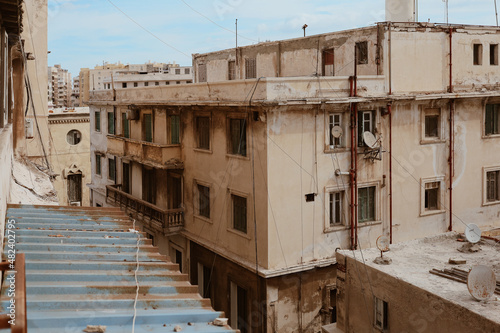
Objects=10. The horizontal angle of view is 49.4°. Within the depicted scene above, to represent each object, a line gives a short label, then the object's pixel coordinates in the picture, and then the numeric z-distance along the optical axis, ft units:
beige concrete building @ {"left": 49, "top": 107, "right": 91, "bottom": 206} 131.75
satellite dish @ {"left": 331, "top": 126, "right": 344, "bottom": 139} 62.44
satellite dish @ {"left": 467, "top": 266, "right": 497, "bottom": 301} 35.96
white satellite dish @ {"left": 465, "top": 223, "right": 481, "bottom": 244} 51.49
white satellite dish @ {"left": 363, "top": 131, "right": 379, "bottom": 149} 64.36
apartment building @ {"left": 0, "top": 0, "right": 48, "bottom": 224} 36.50
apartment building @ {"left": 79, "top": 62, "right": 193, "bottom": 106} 225.05
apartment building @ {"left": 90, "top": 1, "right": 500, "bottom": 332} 60.80
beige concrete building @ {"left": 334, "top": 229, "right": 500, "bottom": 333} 36.27
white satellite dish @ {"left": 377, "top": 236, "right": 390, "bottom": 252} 48.42
